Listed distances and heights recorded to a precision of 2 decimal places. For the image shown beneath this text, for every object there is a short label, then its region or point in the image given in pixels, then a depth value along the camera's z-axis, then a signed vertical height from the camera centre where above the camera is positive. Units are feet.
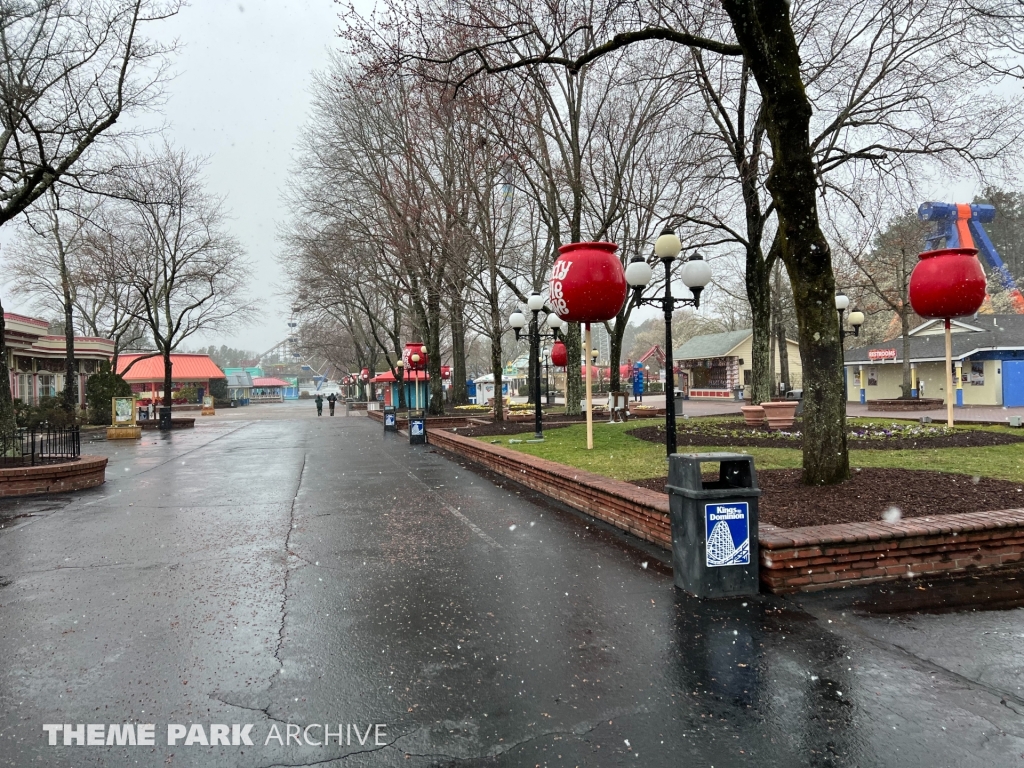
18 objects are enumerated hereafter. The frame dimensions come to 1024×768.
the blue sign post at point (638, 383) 149.18 -0.01
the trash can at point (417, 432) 71.72 -4.95
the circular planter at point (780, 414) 51.39 -2.80
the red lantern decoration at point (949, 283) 41.34 +5.98
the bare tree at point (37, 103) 43.62 +21.21
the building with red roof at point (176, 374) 214.90 +7.39
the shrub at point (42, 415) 99.55 -2.69
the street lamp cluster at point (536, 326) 54.65 +5.93
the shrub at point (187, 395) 223.30 -0.13
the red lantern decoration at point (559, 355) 98.89 +4.69
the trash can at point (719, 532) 16.72 -3.99
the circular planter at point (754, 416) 55.21 -3.13
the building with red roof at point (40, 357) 102.17 +8.30
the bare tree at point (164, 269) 116.37 +24.28
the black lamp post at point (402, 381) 129.39 +1.70
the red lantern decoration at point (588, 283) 36.73 +5.87
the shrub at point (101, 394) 118.11 +0.50
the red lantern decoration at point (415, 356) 99.26 +5.11
